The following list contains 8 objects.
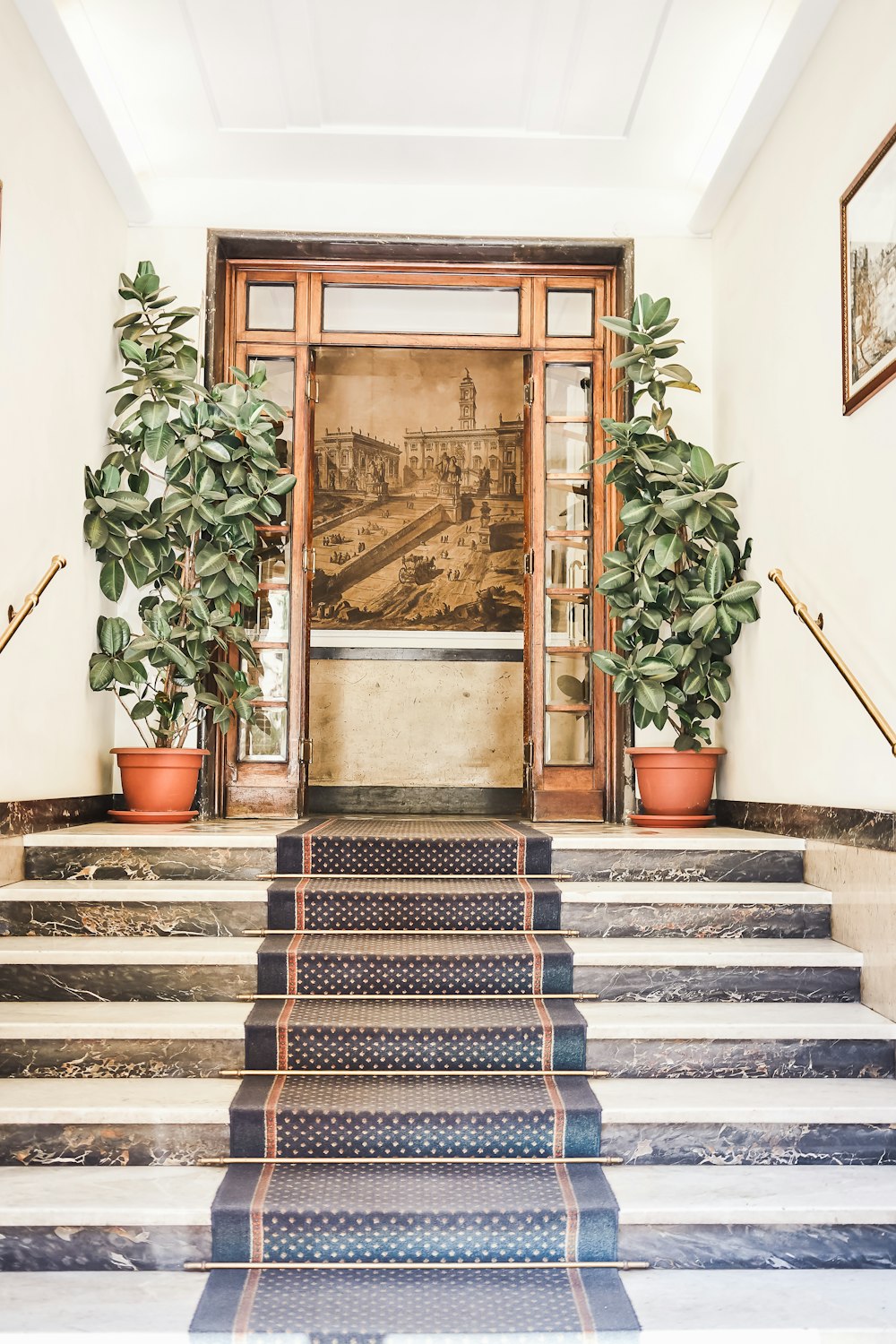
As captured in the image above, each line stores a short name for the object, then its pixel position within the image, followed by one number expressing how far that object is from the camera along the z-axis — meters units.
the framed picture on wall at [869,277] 3.65
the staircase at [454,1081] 2.69
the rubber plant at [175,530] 5.15
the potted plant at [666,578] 5.12
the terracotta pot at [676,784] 5.25
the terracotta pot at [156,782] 5.12
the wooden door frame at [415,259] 5.89
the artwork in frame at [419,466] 8.95
